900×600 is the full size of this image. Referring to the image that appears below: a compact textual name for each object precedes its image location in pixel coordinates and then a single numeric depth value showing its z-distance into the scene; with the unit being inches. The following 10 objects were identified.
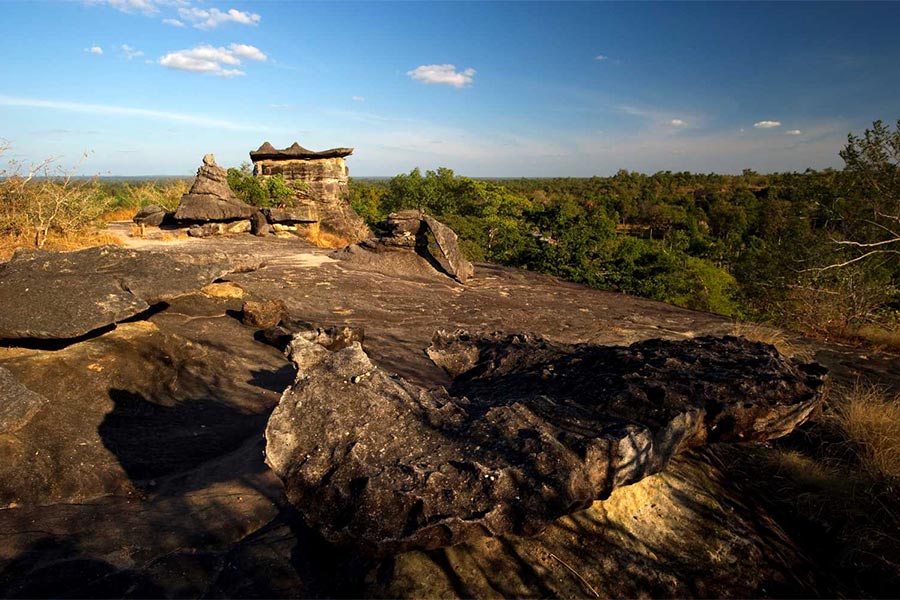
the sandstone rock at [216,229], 623.8
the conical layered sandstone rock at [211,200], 628.1
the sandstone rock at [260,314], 298.2
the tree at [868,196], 406.0
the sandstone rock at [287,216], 703.1
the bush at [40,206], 475.2
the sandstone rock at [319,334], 245.3
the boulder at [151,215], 690.8
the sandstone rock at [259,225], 666.2
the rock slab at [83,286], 203.6
